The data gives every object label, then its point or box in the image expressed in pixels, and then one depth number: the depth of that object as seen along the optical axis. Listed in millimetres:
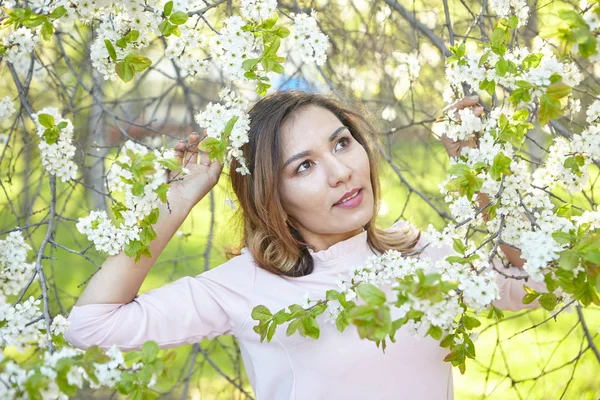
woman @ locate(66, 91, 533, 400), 1625
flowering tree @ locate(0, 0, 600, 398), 1068
